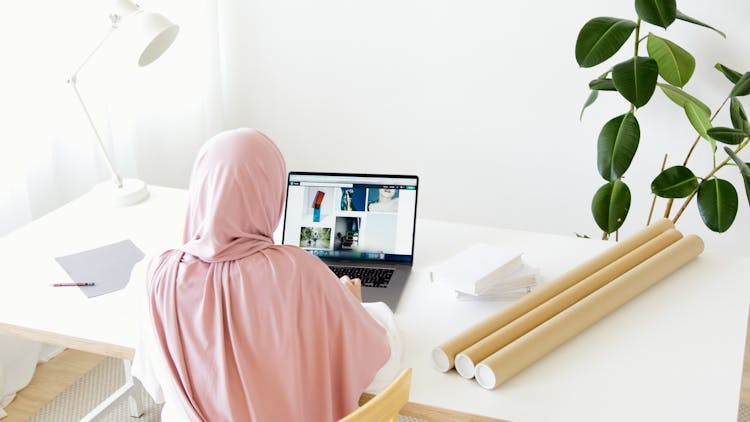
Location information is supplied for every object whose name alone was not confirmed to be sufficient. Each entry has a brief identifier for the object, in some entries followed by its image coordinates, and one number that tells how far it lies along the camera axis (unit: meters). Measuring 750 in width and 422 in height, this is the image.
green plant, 2.53
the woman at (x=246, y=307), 1.61
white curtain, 2.84
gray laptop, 2.23
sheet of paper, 2.17
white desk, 1.69
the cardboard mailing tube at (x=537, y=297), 1.79
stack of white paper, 2.04
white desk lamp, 2.30
